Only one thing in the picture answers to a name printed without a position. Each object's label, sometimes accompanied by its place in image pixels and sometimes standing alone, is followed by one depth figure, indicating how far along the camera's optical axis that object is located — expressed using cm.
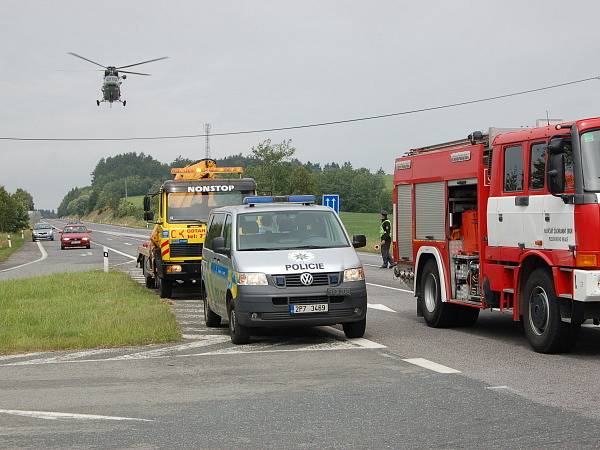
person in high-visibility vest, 3083
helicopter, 4838
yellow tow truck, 2095
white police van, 1227
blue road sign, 3289
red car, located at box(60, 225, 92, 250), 6009
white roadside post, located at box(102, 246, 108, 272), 3084
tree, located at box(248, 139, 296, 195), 8369
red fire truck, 1062
